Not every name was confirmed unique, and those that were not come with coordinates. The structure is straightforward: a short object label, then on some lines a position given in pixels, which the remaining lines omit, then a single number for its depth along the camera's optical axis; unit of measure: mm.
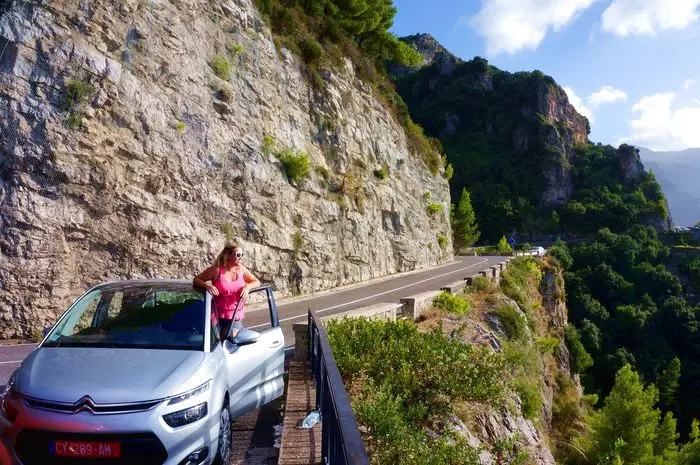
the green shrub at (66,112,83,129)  13391
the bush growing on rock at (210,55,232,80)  19141
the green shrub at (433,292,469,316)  12836
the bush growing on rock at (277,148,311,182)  21156
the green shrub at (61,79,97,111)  13445
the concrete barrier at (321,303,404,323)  9273
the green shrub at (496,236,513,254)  54594
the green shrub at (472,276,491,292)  17758
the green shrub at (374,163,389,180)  29672
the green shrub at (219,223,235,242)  17281
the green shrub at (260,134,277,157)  20234
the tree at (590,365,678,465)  16594
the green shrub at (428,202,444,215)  35906
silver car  3168
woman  5336
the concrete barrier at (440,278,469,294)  14744
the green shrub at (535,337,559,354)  16966
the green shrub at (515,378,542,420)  9539
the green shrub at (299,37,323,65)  25266
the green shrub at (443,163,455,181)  41025
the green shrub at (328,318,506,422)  5969
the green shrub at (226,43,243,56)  20266
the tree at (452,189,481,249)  50156
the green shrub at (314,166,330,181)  23730
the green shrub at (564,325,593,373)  34509
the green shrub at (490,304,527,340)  13953
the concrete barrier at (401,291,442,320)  11453
